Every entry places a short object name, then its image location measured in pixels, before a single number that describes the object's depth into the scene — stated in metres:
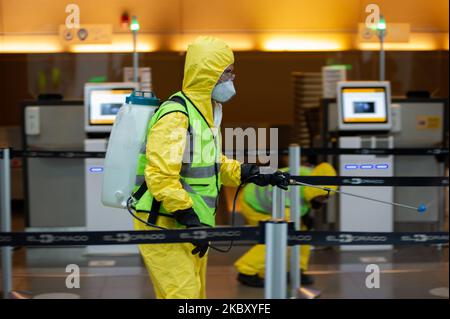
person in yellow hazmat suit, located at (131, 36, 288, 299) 5.49
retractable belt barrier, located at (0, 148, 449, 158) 9.35
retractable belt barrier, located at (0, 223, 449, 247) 5.18
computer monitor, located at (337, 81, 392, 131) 11.22
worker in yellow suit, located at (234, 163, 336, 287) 9.26
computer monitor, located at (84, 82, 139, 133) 10.93
